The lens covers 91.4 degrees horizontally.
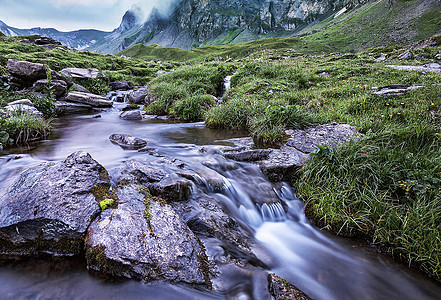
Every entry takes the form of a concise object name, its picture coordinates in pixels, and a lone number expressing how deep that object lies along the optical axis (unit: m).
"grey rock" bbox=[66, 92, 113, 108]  12.35
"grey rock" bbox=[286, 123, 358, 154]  5.27
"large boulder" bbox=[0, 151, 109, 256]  2.60
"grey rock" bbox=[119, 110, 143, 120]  10.86
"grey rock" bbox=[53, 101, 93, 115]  11.25
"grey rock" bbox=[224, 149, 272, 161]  5.39
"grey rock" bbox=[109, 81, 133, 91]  19.61
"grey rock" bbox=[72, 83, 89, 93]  13.93
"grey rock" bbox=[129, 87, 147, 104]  14.50
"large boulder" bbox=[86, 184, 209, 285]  2.34
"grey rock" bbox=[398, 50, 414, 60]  20.59
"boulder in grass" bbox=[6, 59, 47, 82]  11.86
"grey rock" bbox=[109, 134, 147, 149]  6.41
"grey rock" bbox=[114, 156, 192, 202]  3.70
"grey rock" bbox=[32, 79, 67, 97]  11.77
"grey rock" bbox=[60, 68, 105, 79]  16.44
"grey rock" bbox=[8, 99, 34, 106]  8.66
